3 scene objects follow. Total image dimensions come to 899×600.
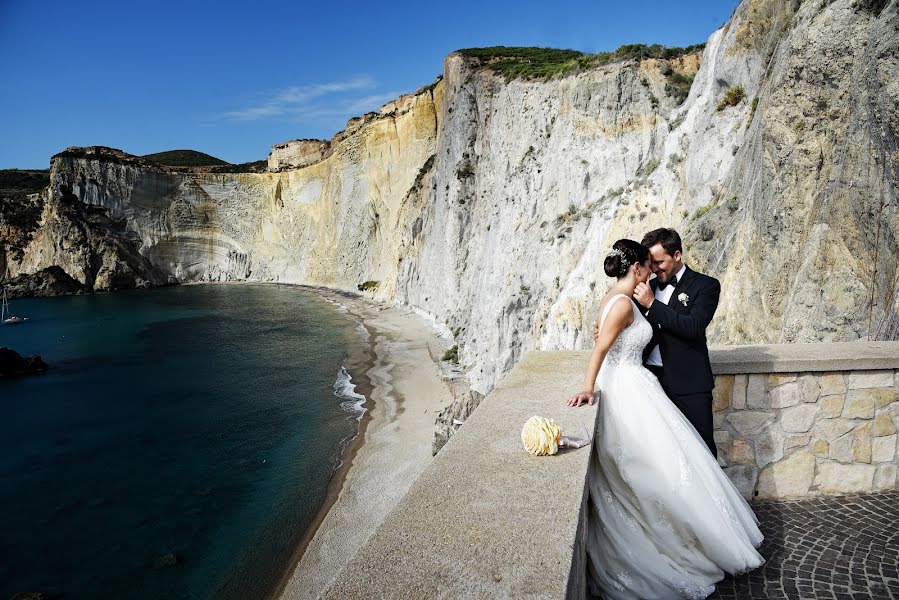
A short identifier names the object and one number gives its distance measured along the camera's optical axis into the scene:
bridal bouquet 2.71
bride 2.86
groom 3.36
